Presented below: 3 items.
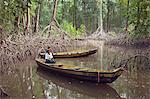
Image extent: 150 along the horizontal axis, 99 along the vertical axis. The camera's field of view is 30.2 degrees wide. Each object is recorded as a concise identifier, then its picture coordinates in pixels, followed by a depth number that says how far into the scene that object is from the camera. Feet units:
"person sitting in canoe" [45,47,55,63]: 43.39
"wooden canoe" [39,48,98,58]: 55.24
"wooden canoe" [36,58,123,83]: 32.85
